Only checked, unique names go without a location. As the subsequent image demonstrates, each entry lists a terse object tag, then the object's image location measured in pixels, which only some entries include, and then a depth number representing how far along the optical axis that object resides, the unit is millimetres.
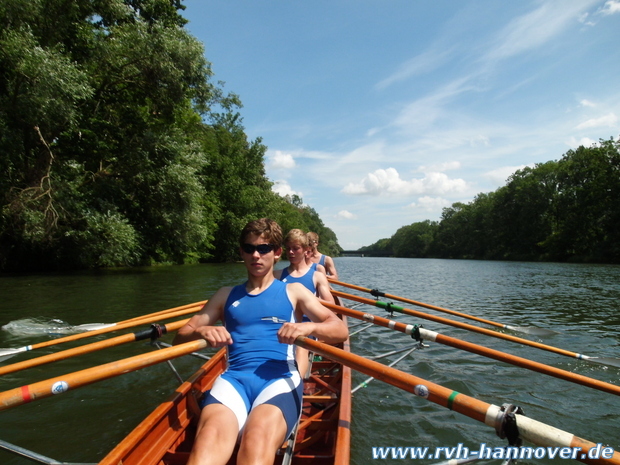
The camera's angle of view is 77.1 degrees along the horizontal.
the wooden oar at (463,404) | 1862
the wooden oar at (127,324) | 4551
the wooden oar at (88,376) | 2150
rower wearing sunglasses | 2348
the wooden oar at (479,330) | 5125
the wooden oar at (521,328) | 7312
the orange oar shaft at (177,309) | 5542
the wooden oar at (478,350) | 3221
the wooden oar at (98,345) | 3162
